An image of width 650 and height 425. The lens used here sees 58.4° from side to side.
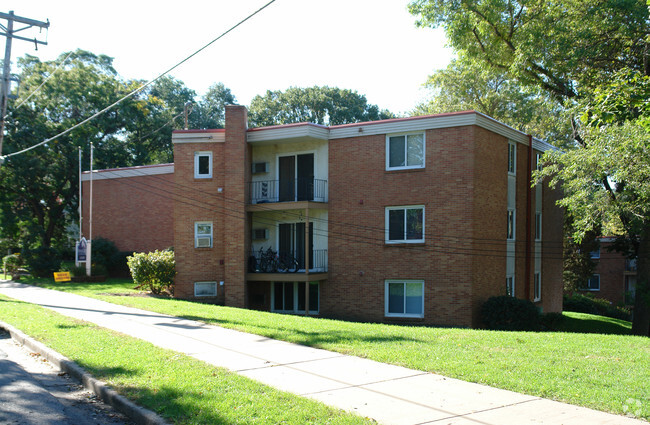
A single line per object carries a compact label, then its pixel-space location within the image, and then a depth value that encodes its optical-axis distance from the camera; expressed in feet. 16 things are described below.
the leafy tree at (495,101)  113.91
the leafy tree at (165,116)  134.72
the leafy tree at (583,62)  56.70
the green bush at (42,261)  96.39
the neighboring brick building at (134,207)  98.88
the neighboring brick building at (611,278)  146.20
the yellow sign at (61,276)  86.69
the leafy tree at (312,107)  176.24
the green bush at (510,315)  63.10
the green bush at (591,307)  110.42
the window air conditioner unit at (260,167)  76.54
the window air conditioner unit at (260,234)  76.48
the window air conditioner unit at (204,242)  76.02
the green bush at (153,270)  74.69
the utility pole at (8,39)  64.28
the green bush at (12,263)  103.32
